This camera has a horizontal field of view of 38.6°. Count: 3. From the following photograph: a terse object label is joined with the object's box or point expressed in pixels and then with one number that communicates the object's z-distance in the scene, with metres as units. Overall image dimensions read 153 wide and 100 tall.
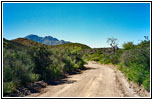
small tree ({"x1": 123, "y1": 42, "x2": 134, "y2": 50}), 45.65
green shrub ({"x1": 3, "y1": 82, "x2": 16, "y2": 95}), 11.33
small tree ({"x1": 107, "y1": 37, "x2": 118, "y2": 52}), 69.47
